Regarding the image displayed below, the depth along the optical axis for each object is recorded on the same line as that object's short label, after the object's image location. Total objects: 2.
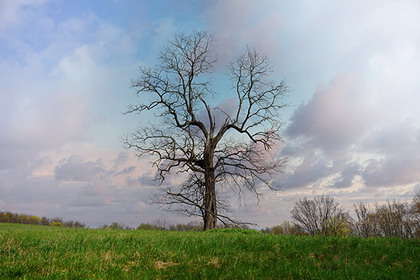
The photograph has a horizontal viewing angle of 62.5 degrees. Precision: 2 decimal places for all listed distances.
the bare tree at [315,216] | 48.70
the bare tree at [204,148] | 26.42
